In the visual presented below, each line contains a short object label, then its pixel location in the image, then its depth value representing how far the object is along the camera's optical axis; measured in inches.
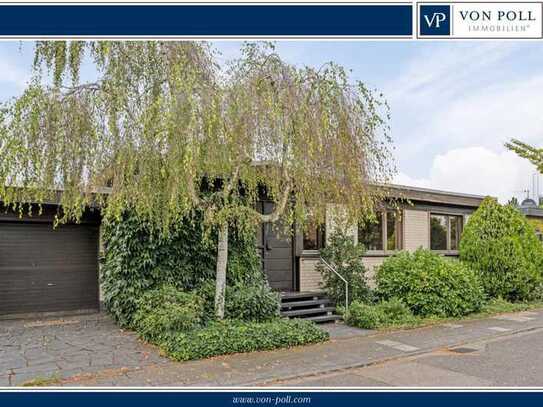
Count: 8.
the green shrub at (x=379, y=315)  361.1
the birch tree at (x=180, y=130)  253.4
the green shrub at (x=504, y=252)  482.6
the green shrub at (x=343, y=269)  409.7
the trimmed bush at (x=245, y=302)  319.0
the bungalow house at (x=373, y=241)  408.2
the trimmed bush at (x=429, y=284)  406.9
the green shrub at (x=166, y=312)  285.0
